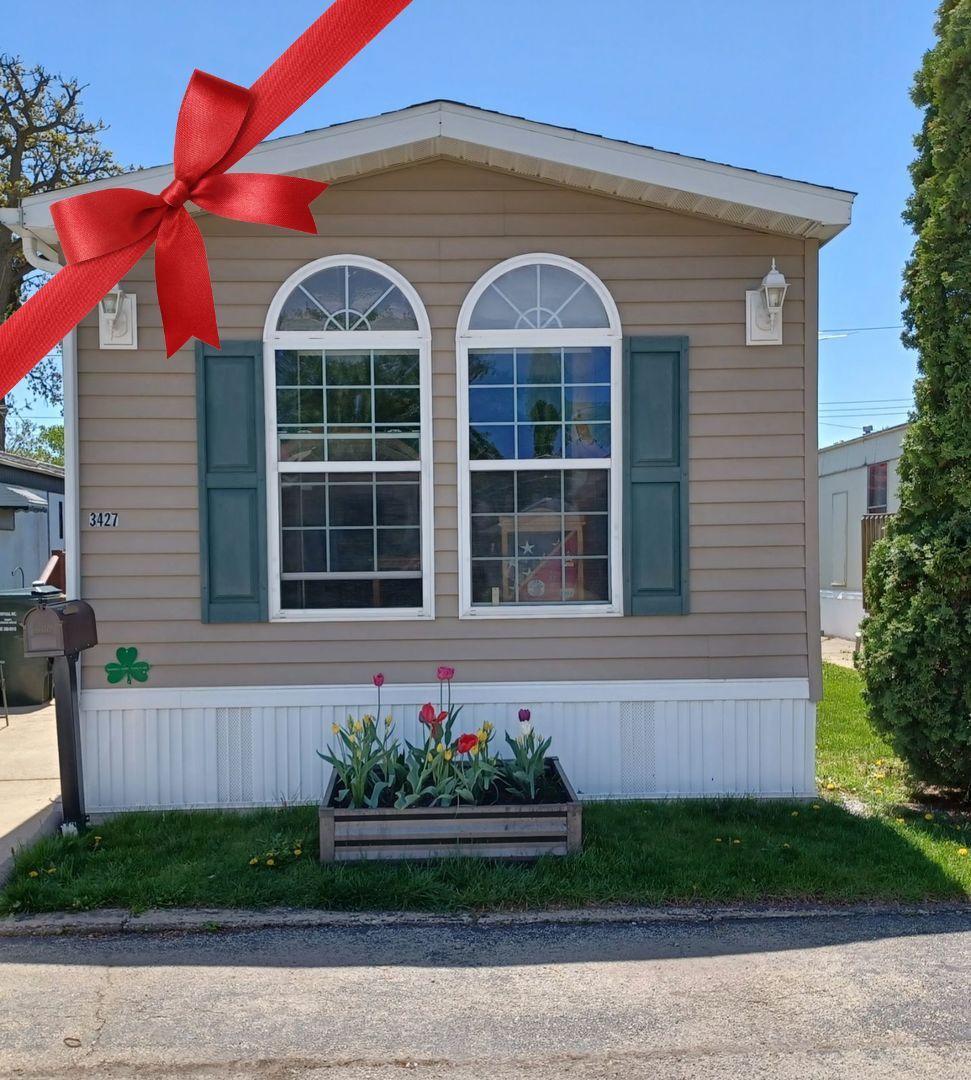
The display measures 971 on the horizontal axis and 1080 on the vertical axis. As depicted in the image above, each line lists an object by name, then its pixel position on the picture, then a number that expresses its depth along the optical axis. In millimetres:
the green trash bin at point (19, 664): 7531
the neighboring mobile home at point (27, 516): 10080
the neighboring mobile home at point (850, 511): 11133
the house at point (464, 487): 4668
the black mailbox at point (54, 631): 4145
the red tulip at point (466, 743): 4074
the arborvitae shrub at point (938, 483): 4621
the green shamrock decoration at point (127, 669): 4668
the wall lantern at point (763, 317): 4664
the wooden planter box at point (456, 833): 3949
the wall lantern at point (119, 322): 4539
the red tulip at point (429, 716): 4266
